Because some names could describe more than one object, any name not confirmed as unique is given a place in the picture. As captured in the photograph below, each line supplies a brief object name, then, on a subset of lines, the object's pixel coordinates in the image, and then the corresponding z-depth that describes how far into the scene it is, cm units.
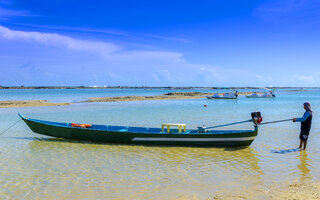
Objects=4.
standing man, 1058
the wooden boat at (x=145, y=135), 1170
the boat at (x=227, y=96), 5694
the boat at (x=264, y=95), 6221
